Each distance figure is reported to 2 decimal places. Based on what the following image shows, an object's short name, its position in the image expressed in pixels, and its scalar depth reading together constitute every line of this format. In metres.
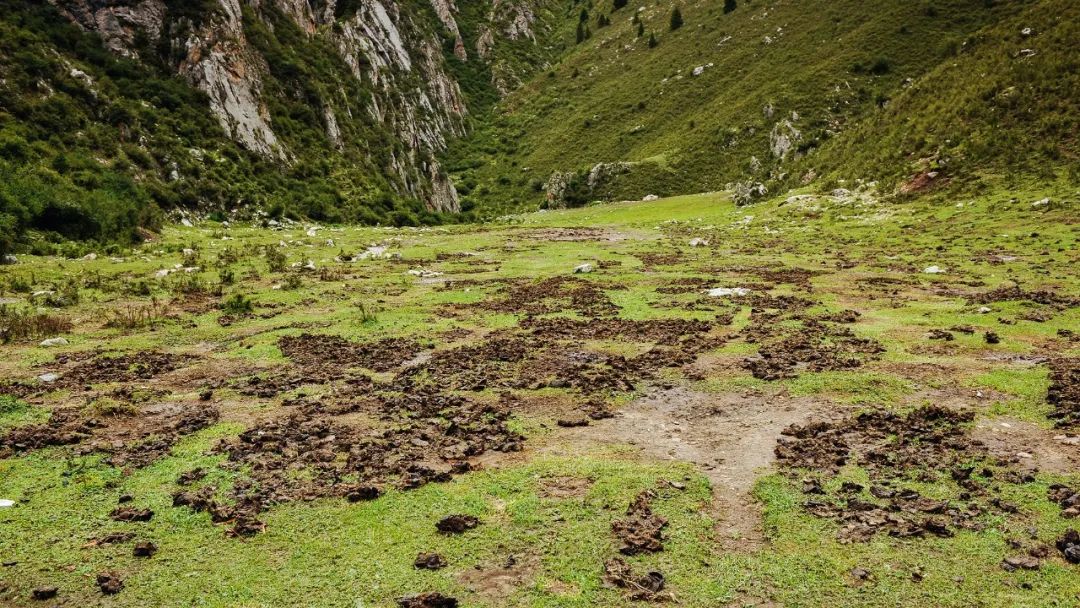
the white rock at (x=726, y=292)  22.64
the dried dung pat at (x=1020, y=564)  6.52
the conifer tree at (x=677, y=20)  115.25
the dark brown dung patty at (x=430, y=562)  7.03
